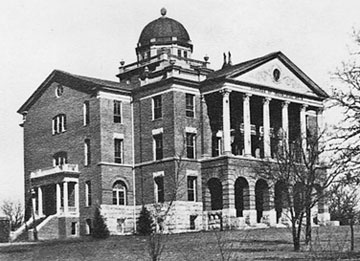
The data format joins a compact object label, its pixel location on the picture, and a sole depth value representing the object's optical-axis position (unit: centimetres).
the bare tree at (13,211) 12758
